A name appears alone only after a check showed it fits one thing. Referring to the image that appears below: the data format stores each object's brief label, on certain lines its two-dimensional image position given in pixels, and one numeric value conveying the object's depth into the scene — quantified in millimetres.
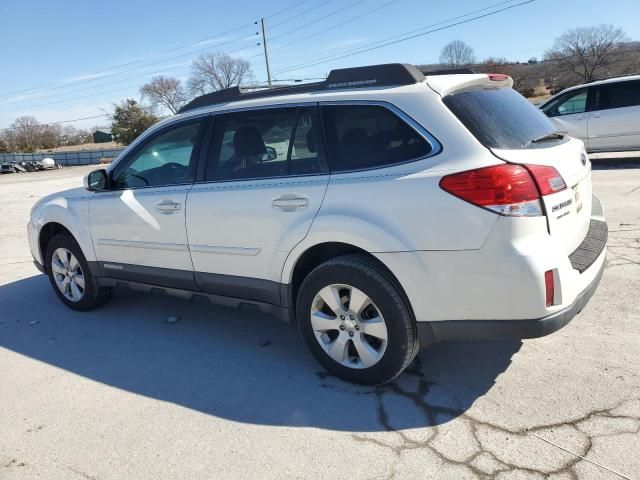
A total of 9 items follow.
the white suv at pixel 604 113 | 10945
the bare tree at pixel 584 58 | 56188
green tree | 65688
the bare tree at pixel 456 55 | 64625
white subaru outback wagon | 2592
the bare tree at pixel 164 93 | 83375
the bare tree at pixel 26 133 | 77650
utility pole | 49222
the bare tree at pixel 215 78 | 80500
